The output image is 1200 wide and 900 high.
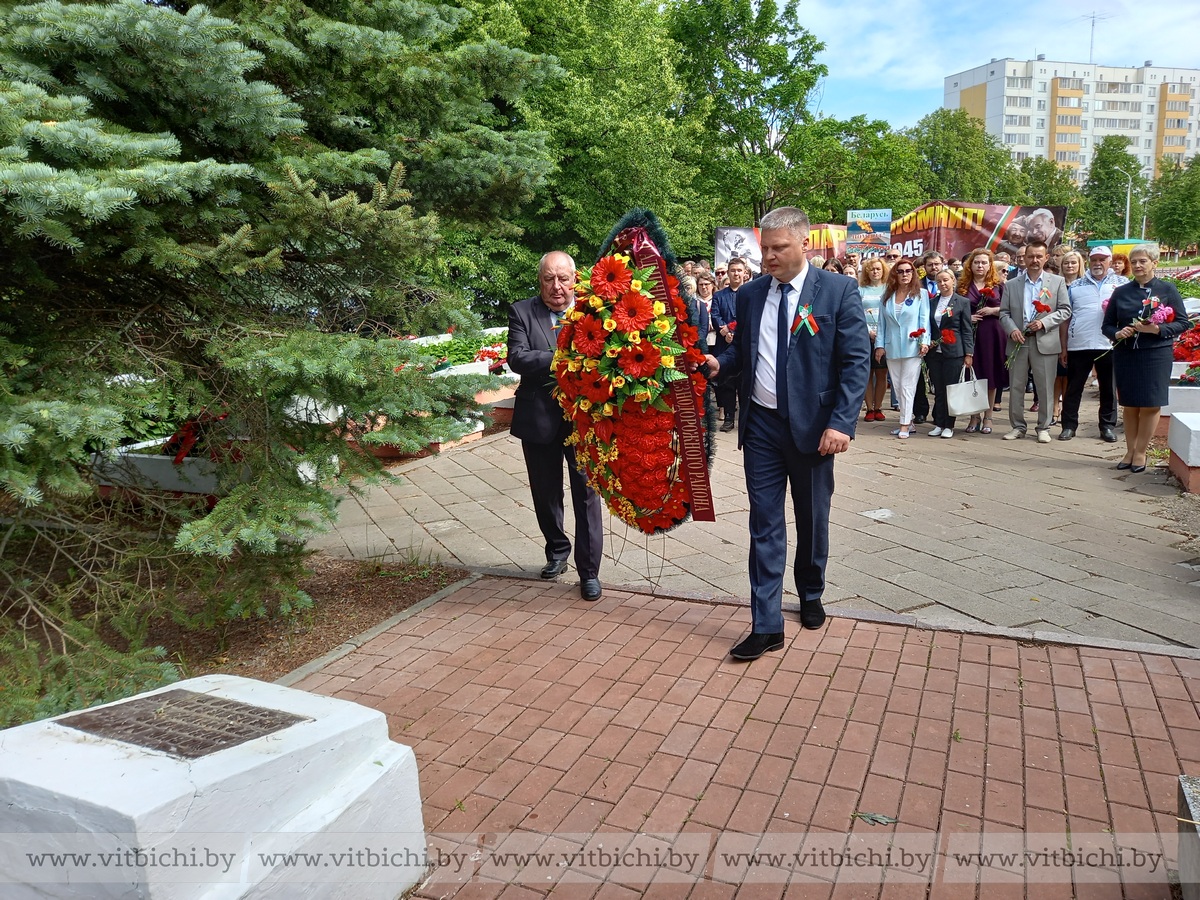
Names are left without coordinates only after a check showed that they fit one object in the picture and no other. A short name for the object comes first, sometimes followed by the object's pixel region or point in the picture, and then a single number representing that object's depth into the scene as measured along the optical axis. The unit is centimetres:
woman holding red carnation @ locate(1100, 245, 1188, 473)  809
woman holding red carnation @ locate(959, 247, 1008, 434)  1056
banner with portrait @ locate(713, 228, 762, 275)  1842
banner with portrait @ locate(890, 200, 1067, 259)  1603
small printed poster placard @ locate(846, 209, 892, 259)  1950
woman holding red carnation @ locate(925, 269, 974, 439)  1012
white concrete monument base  229
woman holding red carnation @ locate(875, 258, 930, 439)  1018
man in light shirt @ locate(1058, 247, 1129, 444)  948
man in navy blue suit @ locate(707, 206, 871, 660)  443
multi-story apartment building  10594
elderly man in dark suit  545
